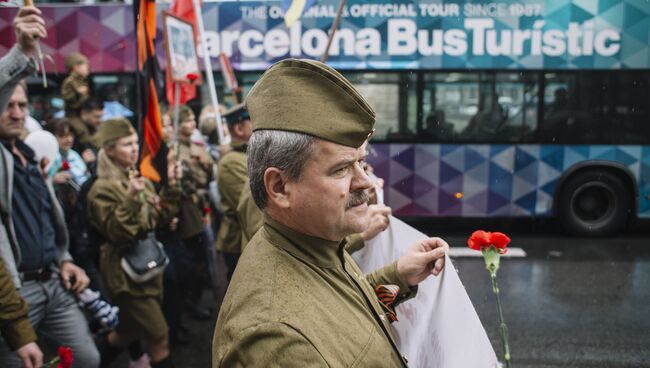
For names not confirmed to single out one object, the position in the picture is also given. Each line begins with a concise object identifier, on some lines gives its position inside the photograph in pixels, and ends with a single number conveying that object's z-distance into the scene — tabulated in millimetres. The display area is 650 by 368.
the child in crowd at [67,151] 5238
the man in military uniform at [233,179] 3992
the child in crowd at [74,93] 6715
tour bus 8266
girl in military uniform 3580
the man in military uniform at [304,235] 1209
